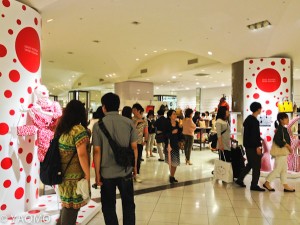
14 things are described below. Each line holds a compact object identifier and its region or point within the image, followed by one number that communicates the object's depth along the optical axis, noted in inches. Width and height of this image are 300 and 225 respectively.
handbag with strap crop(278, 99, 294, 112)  273.4
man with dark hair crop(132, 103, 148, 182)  224.1
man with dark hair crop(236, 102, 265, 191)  197.2
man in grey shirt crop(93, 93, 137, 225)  102.8
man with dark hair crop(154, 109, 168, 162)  219.1
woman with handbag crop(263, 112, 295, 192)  196.7
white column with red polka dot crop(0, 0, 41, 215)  137.6
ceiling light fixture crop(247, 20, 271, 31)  228.2
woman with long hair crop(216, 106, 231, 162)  217.2
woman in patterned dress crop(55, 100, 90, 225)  95.0
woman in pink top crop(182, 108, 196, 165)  311.0
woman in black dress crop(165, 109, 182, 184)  214.8
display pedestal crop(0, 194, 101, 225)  134.0
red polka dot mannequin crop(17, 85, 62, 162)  146.7
